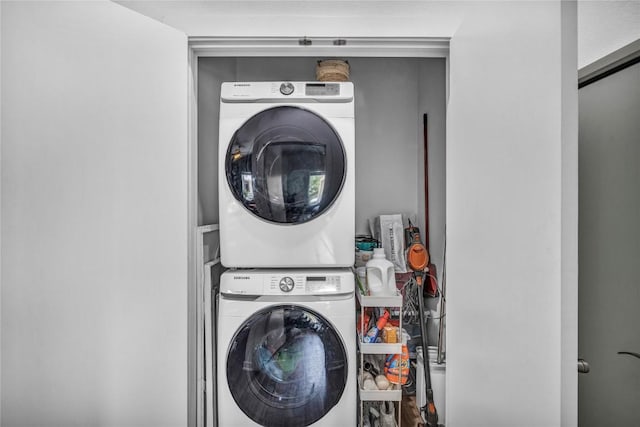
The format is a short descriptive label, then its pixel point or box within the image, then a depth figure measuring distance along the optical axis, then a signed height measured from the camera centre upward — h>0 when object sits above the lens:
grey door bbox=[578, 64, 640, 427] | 1.29 -0.14
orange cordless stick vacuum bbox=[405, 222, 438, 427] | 1.71 -0.38
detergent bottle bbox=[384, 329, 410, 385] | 1.60 -0.68
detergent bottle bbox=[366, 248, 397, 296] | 1.69 -0.30
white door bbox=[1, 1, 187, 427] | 1.25 +0.03
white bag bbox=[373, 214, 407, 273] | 2.02 -0.15
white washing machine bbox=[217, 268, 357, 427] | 1.53 -0.58
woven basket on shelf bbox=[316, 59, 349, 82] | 1.76 +0.66
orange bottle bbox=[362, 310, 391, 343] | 1.60 -0.52
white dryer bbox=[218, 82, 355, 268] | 1.57 +0.15
